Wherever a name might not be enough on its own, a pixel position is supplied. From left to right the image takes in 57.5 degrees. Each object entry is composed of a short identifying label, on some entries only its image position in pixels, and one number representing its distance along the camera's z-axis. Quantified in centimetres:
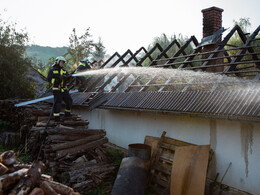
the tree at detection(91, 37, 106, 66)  2902
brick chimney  1097
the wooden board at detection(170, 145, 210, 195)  558
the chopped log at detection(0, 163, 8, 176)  447
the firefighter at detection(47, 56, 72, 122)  914
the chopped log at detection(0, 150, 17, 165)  473
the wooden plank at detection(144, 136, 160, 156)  701
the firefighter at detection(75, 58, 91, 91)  1252
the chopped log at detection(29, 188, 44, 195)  439
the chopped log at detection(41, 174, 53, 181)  500
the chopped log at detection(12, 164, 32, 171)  492
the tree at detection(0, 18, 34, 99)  1773
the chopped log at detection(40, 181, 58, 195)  450
